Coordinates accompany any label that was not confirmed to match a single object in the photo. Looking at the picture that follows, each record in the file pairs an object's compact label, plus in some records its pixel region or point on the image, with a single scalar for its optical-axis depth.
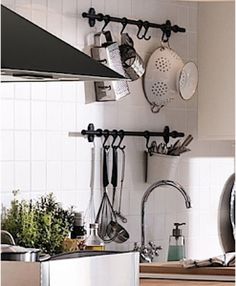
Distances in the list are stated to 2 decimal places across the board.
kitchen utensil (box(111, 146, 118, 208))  3.90
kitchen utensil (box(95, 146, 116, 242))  3.82
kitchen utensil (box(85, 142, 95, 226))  3.79
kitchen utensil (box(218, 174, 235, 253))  4.57
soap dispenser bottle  3.89
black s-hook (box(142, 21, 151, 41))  4.07
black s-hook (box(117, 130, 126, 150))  3.94
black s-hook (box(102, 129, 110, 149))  3.87
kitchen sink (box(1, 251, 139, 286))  2.42
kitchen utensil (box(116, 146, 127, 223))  3.94
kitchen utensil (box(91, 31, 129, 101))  3.77
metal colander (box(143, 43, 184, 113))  4.09
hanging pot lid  4.11
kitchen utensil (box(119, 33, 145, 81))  3.87
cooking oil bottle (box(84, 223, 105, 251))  3.40
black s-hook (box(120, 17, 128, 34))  3.96
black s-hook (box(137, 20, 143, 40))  4.04
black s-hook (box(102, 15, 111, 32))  3.87
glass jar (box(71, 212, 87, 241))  3.51
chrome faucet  3.90
